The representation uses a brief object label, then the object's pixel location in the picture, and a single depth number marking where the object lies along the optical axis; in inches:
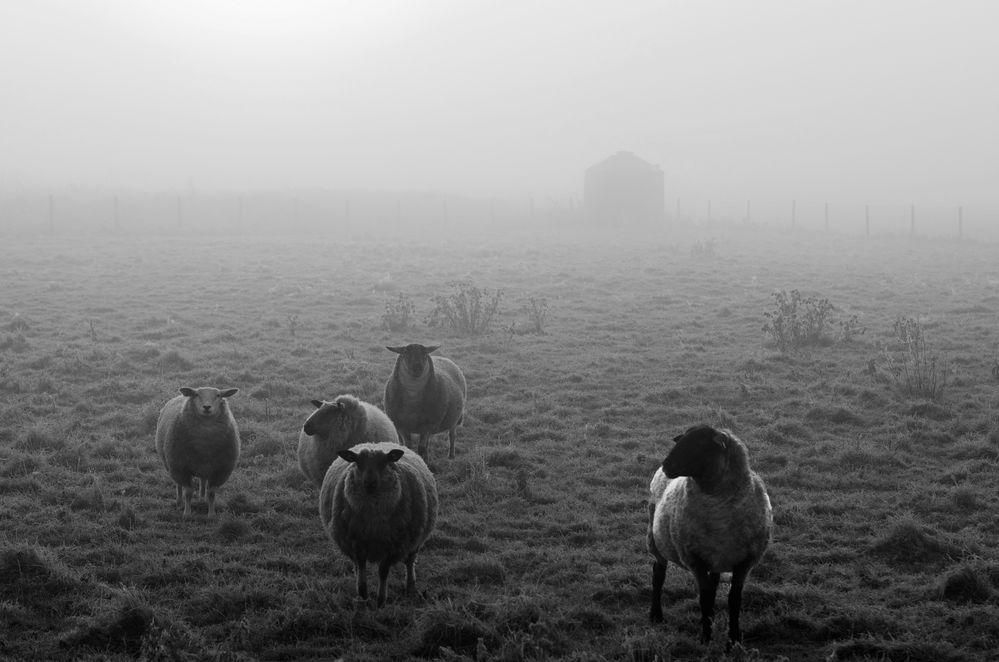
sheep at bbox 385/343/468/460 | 429.4
